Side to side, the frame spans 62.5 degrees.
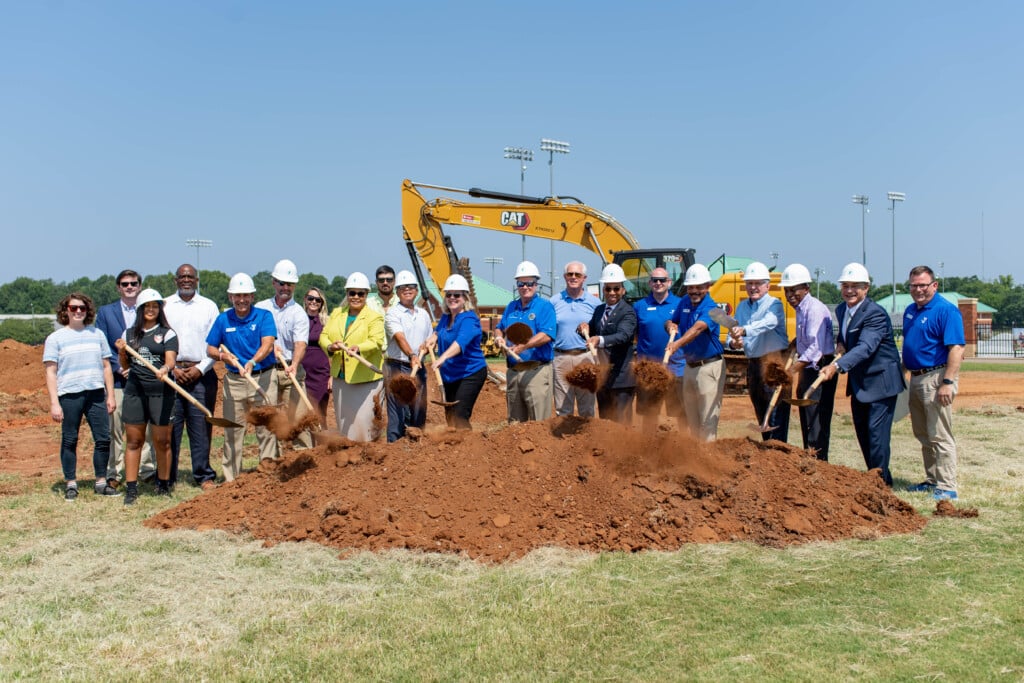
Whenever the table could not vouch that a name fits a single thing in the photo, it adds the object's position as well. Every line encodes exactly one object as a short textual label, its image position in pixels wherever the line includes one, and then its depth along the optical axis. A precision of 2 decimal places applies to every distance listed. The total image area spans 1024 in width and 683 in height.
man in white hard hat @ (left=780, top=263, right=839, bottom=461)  7.84
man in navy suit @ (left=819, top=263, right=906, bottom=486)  7.45
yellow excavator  16.83
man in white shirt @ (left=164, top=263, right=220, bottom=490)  8.16
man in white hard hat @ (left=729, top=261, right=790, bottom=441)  7.98
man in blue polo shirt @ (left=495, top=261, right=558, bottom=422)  7.96
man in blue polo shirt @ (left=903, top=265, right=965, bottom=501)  7.35
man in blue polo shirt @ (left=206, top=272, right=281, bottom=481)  7.97
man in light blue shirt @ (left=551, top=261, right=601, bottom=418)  8.30
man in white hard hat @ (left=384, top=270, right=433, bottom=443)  8.05
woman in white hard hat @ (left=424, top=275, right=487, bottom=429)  7.88
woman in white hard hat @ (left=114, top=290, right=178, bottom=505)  7.65
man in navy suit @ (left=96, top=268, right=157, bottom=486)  8.33
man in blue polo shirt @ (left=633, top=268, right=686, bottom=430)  8.22
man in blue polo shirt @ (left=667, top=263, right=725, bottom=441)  8.03
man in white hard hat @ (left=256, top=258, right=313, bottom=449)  8.34
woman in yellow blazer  7.92
